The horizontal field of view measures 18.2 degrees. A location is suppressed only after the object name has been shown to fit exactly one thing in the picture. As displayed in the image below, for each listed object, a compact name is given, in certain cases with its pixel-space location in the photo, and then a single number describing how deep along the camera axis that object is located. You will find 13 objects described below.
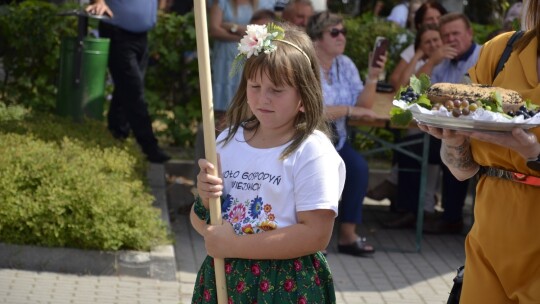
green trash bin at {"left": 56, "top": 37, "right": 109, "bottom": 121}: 13.75
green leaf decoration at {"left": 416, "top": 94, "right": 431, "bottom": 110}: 5.18
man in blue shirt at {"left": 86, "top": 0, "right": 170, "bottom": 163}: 13.80
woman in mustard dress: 5.20
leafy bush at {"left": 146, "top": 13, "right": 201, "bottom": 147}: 15.19
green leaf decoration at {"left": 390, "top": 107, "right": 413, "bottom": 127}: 5.21
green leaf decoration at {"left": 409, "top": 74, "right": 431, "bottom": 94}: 5.34
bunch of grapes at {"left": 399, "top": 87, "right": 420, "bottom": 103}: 5.27
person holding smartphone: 12.05
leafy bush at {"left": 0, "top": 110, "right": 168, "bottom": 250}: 10.21
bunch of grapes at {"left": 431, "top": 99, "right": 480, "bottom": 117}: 4.93
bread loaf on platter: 4.98
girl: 5.34
